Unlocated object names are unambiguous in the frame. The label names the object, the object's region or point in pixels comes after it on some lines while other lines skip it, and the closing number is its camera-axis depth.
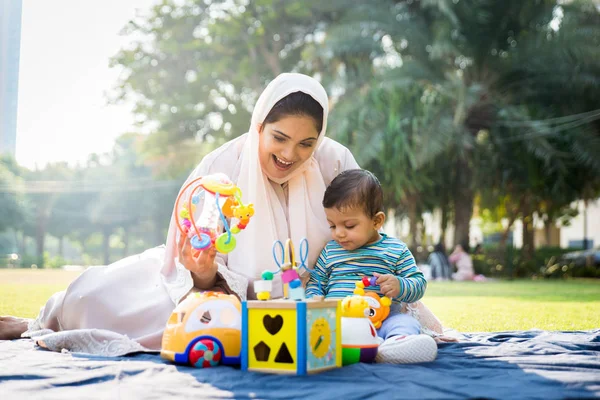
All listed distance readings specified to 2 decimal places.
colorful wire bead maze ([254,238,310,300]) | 2.55
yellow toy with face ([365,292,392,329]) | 3.12
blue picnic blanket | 2.12
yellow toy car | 2.68
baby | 3.28
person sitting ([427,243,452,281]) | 15.98
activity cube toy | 2.45
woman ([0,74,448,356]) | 3.20
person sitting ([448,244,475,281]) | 16.34
